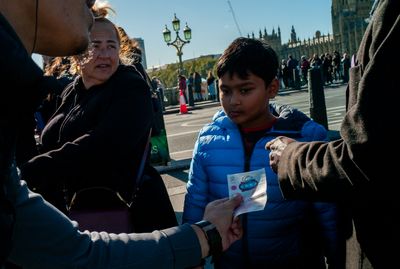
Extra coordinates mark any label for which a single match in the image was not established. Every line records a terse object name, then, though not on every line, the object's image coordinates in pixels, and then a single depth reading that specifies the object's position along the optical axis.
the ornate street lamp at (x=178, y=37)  24.44
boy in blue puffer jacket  2.18
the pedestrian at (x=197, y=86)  27.64
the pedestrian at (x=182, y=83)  24.12
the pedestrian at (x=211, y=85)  27.33
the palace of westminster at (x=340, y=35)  85.06
